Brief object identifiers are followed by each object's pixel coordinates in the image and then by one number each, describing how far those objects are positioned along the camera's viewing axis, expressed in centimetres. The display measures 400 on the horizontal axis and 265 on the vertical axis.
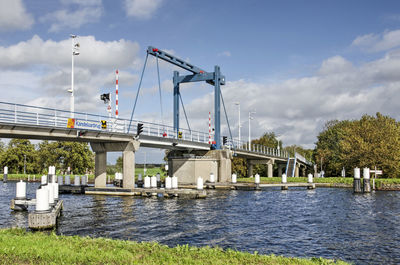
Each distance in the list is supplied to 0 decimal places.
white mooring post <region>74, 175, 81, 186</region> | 3991
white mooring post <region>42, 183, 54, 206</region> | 1984
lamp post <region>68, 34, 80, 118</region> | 2997
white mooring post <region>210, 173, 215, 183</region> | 4697
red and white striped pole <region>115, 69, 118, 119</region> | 3234
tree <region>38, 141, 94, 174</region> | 8638
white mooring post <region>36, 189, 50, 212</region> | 1654
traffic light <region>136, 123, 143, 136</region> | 3562
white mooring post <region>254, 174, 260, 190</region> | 4322
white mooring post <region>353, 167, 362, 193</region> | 3809
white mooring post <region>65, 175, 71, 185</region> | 4122
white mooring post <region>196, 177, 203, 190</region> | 3456
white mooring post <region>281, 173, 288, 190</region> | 4609
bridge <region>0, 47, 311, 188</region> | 2780
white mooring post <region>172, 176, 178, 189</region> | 3438
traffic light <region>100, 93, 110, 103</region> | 3297
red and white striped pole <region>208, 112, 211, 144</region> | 5104
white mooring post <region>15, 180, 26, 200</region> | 2348
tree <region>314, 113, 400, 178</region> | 5353
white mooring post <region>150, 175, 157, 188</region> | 3519
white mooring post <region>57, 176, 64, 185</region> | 4224
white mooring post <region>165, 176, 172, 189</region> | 3478
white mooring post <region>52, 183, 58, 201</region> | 2292
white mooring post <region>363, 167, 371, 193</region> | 3748
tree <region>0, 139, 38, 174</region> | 9275
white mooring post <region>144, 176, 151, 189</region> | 3581
